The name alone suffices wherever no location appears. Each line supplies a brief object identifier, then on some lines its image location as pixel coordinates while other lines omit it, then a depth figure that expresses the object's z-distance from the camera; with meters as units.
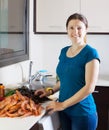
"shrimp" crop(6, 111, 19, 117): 1.80
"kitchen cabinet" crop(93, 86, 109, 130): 3.09
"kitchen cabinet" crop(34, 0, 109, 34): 3.20
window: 2.64
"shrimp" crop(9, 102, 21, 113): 1.85
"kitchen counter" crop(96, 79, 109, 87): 3.11
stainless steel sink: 2.86
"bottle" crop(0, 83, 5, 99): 2.16
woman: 1.88
